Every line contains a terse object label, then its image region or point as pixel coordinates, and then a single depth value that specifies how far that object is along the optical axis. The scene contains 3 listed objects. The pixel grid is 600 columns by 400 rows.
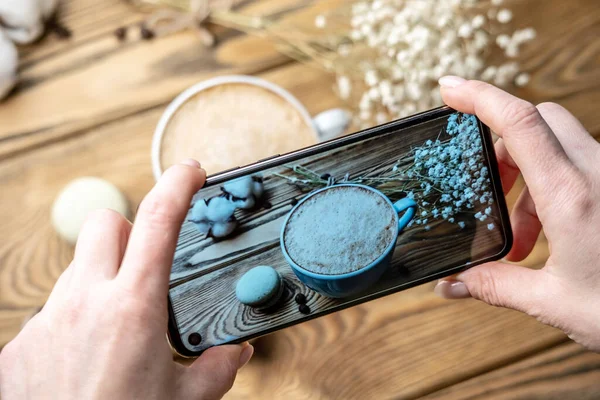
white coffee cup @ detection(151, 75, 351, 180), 0.66
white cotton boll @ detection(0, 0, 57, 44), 0.72
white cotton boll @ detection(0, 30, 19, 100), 0.71
